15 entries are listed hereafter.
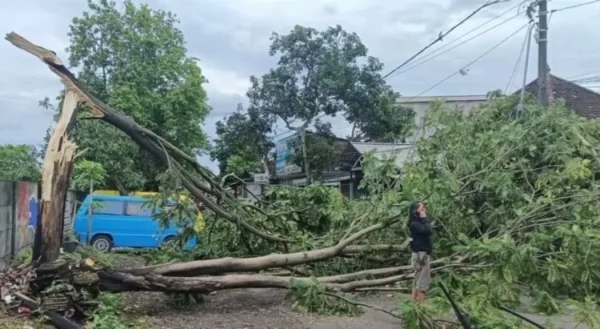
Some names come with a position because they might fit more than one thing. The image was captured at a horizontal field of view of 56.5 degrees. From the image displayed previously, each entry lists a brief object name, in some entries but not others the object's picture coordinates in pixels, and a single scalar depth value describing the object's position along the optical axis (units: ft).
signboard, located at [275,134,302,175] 81.55
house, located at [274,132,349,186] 75.41
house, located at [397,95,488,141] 78.62
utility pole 37.06
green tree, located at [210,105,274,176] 76.69
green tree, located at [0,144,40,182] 62.23
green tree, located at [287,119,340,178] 73.82
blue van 50.42
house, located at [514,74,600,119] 61.00
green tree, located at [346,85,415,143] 70.49
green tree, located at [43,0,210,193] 81.76
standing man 22.68
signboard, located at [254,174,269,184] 85.71
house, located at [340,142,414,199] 62.39
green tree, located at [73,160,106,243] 53.62
